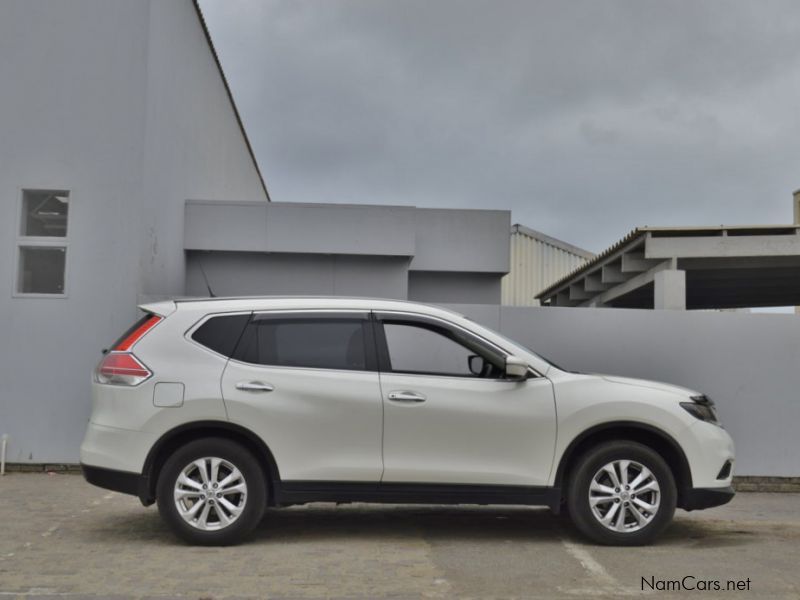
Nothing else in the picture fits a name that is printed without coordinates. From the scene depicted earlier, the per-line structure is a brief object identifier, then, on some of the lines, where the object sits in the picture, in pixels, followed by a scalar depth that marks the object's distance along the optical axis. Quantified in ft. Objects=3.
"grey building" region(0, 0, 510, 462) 33.32
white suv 21.53
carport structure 43.83
